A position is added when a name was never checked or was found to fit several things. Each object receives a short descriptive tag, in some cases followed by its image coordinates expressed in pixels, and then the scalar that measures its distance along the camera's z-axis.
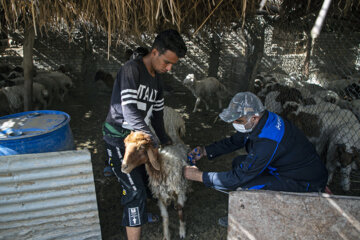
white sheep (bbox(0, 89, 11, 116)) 6.74
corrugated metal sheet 2.22
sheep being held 2.82
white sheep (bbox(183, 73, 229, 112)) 8.15
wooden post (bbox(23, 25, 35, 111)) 5.28
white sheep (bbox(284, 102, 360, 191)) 3.79
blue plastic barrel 2.27
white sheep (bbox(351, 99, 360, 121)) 5.51
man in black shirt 2.17
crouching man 2.23
